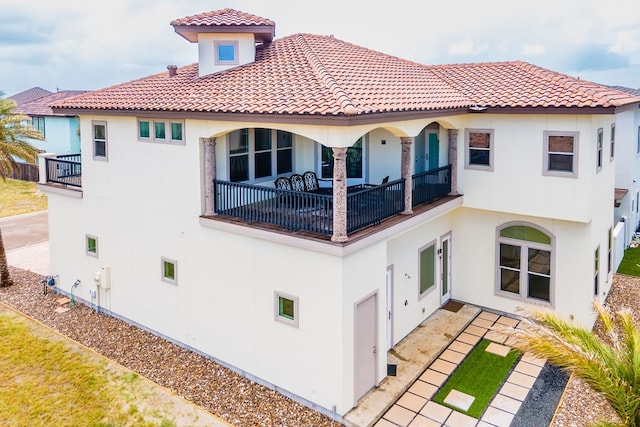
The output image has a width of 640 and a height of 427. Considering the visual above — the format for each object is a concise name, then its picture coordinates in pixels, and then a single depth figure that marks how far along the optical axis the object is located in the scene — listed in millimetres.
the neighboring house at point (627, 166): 21406
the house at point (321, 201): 10508
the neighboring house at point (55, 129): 39875
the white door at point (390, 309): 12766
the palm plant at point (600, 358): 6715
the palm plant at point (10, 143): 17656
